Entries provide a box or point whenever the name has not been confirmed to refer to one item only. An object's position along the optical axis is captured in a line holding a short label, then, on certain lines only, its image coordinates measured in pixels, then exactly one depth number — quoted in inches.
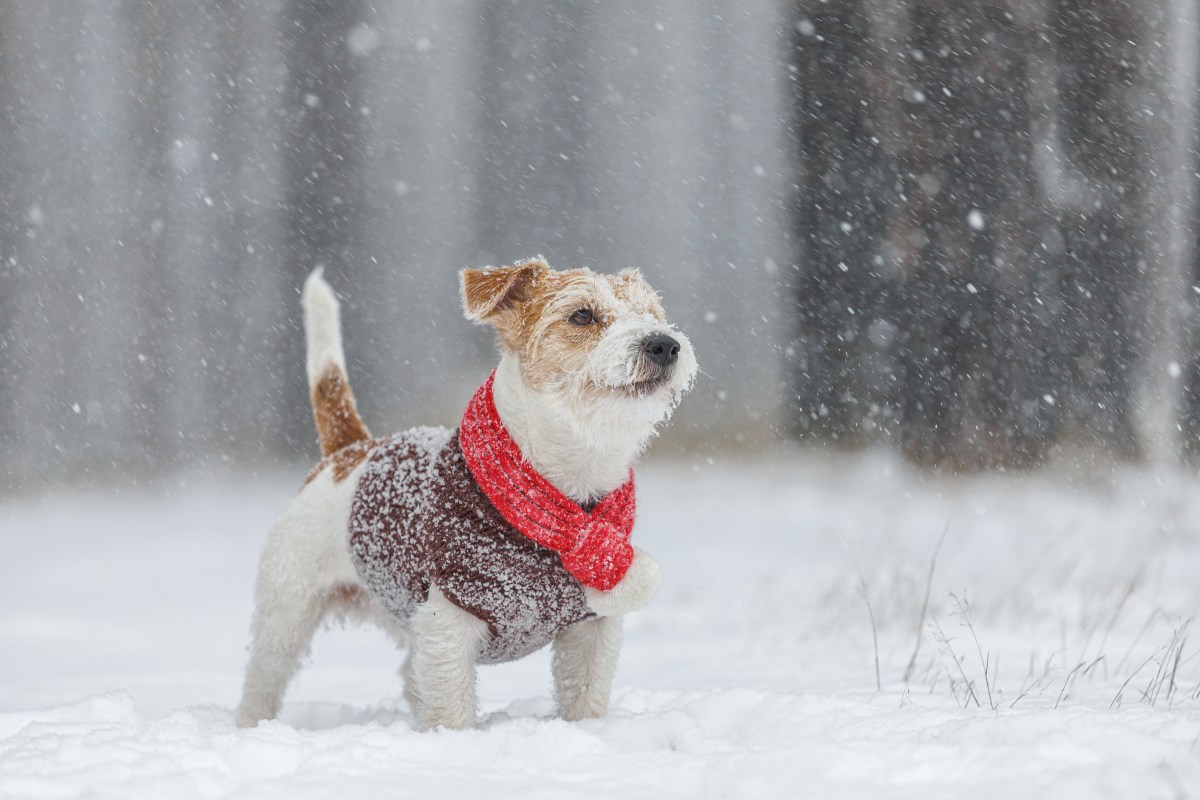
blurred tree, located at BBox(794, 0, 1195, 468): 547.8
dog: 190.7
